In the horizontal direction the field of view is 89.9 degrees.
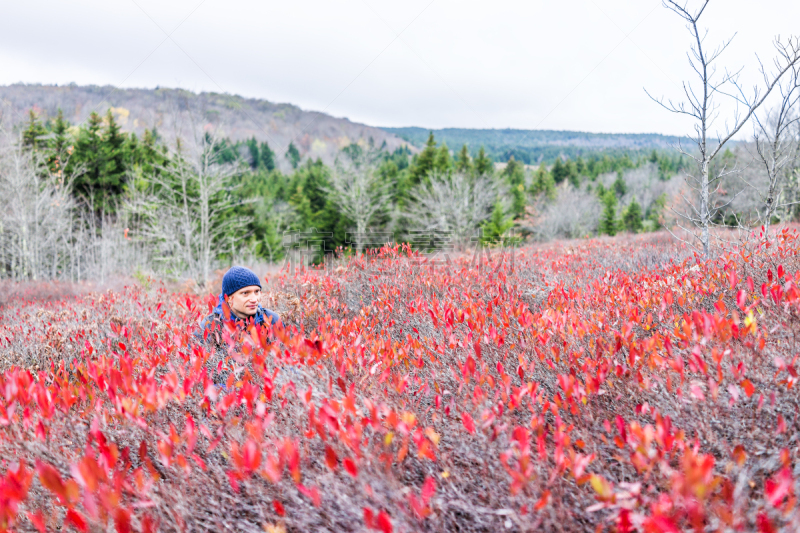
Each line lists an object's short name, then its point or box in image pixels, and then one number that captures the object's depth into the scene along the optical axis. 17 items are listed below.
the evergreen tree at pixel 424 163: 30.27
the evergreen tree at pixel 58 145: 23.92
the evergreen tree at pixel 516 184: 36.97
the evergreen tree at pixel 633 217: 38.94
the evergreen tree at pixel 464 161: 31.57
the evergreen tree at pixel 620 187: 56.91
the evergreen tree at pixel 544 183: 42.34
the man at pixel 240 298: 3.53
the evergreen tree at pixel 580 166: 57.90
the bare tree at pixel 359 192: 29.02
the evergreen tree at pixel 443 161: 29.42
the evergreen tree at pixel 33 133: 24.97
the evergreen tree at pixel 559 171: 52.34
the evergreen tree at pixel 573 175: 51.44
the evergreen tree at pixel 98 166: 25.00
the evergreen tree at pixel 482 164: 33.12
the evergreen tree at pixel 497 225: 22.72
